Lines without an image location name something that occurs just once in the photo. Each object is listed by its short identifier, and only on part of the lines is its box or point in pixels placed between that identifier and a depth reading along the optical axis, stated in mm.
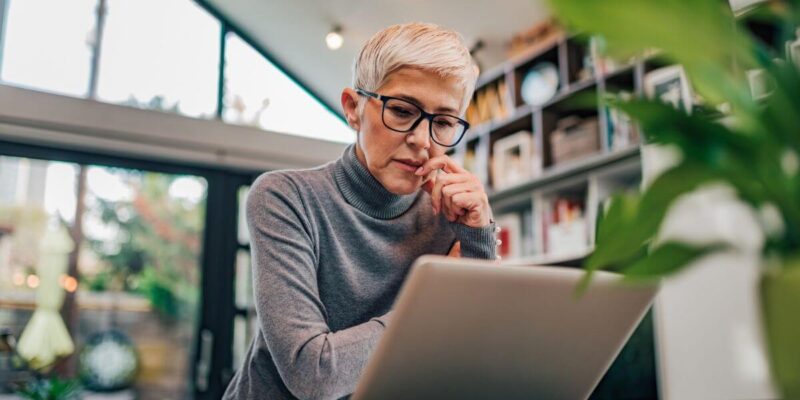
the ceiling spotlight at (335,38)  4453
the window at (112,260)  3869
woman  1023
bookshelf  3039
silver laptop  580
